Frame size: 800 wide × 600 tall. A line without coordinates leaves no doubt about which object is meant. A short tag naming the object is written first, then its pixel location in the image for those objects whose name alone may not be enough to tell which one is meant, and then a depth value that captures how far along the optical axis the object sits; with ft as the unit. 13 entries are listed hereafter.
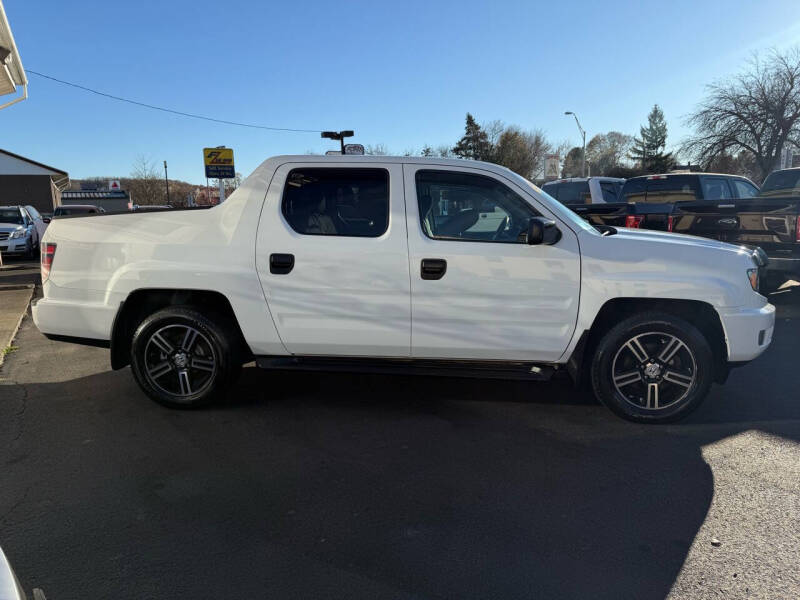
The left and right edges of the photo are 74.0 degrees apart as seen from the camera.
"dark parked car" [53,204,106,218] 62.67
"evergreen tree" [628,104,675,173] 235.81
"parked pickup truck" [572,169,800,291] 20.80
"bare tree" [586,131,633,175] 280.45
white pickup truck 12.42
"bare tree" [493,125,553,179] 183.93
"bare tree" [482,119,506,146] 196.17
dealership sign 58.03
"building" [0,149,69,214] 165.55
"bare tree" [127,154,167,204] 230.07
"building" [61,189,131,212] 172.55
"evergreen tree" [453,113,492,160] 189.32
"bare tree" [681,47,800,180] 99.83
